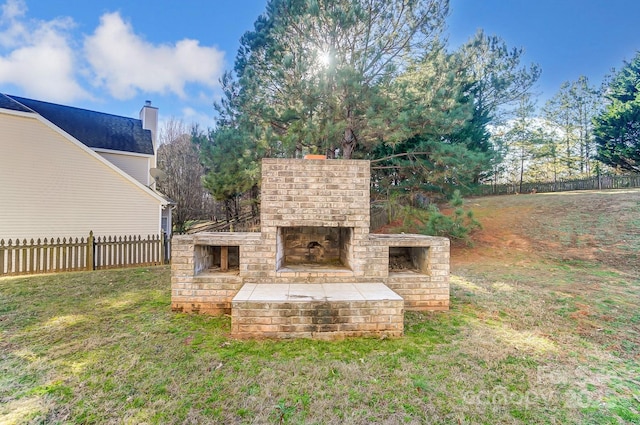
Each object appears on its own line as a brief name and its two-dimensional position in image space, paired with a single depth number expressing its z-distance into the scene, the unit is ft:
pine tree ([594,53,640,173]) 59.57
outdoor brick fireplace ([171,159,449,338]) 14.93
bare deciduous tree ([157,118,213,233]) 59.31
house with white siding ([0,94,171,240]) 27.02
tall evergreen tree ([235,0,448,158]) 28.53
